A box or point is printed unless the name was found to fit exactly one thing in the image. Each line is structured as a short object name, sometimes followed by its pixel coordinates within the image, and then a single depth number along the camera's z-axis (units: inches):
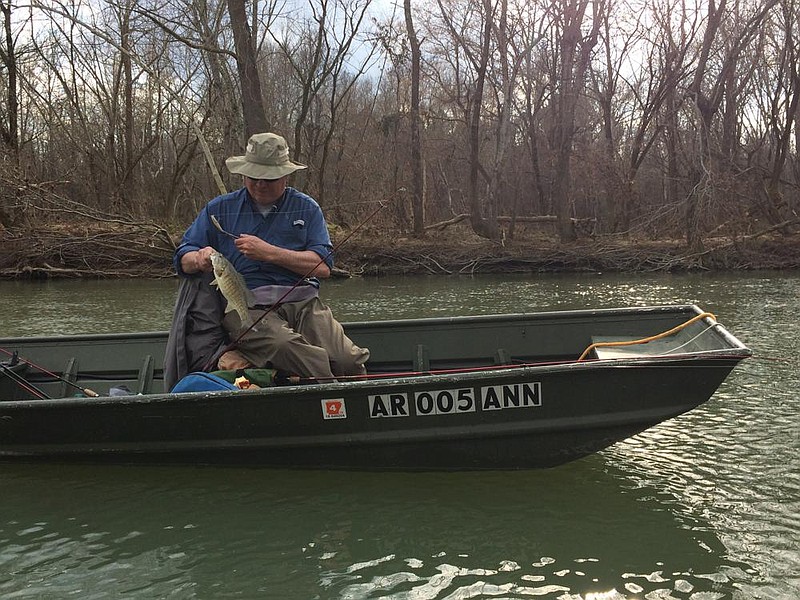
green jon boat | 157.9
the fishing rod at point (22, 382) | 212.4
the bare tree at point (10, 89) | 924.6
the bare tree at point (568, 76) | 843.4
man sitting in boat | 175.9
